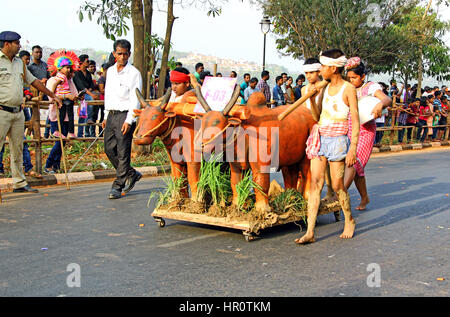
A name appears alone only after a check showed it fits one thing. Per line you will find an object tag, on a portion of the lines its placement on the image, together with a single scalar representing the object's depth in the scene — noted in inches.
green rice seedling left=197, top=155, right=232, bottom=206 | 256.2
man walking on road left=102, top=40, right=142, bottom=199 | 326.6
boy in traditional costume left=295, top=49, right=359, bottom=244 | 235.3
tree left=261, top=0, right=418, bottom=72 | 892.6
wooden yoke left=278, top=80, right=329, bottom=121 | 227.5
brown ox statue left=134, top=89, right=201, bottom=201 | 257.3
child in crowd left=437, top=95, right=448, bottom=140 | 844.8
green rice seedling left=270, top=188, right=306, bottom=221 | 258.8
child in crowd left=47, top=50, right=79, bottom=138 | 439.8
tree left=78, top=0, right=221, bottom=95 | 509.0
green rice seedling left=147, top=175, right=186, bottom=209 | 267.0
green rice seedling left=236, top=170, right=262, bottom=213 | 247.3
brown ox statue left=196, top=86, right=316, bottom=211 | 231.3
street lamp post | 894.4
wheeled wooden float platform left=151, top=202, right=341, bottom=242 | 235.9
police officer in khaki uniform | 323.0
